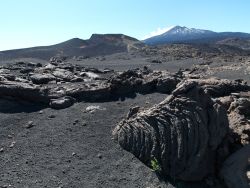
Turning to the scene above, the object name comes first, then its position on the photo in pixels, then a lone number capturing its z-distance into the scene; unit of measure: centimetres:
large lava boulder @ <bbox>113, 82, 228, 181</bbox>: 472
